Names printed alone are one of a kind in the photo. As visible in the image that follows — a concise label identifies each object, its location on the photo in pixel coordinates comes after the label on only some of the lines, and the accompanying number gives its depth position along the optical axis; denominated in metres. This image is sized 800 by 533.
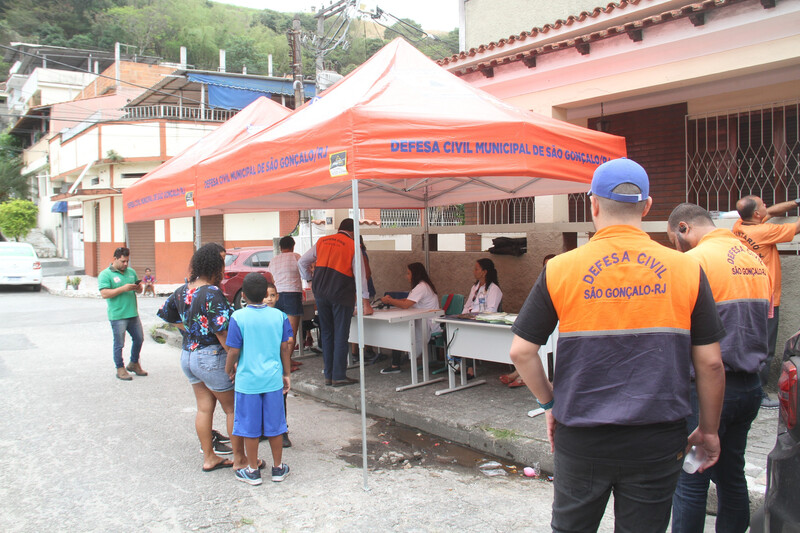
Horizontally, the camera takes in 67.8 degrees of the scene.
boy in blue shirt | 4.25
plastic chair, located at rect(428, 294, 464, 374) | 7.72
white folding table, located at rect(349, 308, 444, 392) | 6.48
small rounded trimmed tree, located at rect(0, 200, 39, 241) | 31.95
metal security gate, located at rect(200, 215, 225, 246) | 23.48
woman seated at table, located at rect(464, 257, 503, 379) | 6.91
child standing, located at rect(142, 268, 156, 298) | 20.22
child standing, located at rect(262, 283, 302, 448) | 6.16
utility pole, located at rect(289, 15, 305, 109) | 16.55
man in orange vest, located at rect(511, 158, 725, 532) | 2.06
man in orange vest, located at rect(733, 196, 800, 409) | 5.28
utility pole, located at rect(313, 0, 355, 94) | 18.89
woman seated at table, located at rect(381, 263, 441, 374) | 7.16
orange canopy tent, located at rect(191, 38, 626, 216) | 4.46
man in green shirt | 7.52
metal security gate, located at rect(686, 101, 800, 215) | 8.04
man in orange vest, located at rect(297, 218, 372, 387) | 6.67
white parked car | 20.34
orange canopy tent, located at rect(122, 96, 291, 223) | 7.16
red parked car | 13.41
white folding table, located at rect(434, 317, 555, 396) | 5.80
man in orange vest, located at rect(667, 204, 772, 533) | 2.76
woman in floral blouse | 4.33
